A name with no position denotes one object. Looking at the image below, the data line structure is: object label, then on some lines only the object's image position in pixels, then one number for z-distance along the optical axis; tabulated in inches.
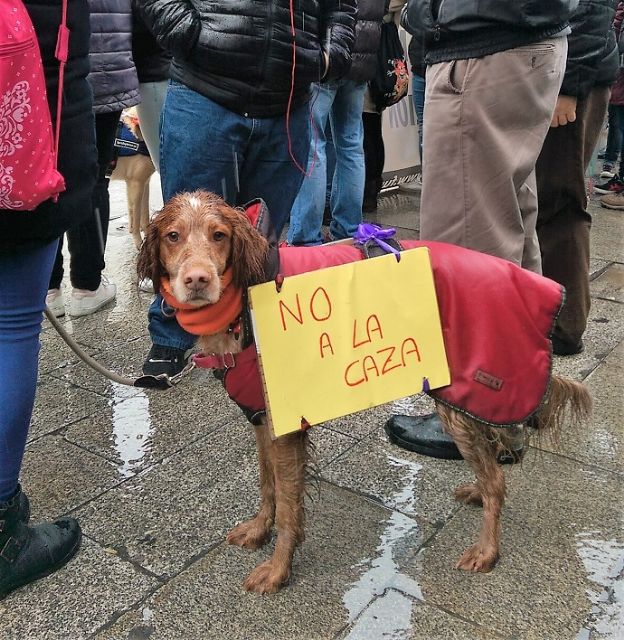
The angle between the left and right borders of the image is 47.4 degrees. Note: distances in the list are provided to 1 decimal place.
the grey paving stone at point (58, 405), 133.0
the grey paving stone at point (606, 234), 230.2
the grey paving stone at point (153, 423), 122.8
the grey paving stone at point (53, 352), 157.9
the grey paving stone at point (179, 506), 99.0
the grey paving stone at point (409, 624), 82.6
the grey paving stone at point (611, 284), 193.0
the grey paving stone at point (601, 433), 118.6
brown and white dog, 82.3
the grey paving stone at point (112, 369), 146.1
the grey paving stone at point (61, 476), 109.7
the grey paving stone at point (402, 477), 106.7
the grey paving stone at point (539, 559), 85.4
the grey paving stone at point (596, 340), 150.9
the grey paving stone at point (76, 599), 84.9
